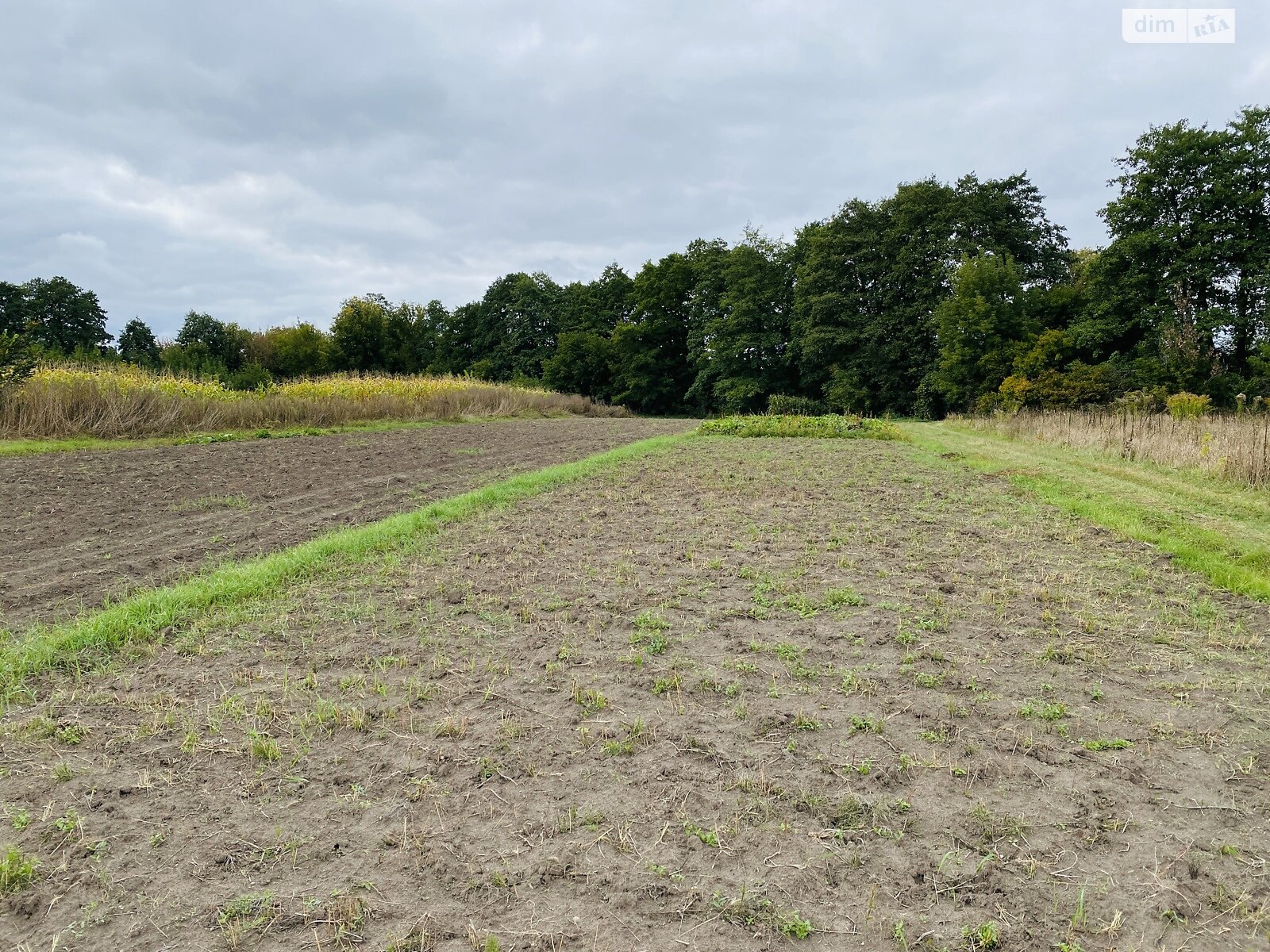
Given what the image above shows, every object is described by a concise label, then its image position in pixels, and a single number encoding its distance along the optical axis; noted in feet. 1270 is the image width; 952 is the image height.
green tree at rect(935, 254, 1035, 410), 101.00
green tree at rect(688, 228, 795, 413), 150.41
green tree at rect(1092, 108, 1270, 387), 83.20
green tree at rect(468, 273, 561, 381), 201.98
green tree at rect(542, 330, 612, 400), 173.68
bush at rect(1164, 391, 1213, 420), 51.52
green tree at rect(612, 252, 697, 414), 171.94
